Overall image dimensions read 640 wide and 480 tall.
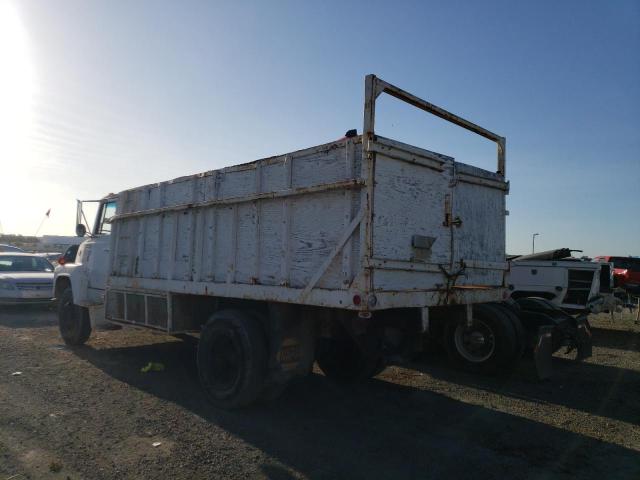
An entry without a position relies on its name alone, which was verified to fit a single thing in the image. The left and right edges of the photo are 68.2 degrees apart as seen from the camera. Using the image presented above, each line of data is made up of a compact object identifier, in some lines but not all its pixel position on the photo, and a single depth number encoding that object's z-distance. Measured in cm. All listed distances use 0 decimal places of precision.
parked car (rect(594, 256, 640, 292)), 1673
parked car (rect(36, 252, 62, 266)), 2595
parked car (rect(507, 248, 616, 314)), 1045
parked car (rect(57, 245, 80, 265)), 1388
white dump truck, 427
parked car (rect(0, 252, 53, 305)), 1182
